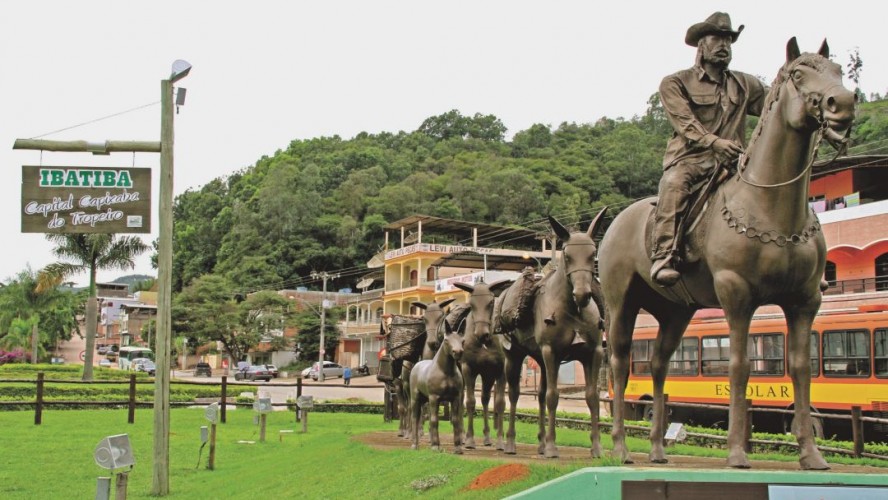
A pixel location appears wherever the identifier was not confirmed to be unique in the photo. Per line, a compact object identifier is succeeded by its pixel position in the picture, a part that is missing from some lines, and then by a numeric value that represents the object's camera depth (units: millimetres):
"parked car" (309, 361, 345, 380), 58031
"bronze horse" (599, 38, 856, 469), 5520
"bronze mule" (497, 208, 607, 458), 8602
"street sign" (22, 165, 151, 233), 11453
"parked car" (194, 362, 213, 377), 63969
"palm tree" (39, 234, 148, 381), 36656
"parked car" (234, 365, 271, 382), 55594
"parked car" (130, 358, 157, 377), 61625
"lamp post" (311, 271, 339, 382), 52594
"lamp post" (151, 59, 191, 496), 11633
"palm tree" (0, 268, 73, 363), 55656
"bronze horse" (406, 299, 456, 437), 13336
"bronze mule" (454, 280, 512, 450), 10719
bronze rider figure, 6527
